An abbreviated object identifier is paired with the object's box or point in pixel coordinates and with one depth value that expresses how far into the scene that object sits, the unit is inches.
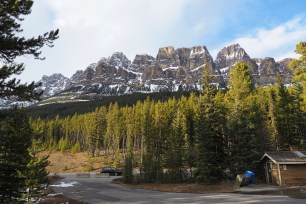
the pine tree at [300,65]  1424.7
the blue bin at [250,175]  1277.1
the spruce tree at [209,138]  1348.4
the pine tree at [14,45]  464.8
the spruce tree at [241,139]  1379.2
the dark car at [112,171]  2252.3
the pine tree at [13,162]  647.8
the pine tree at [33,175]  786.8
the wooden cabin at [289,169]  1232.2
